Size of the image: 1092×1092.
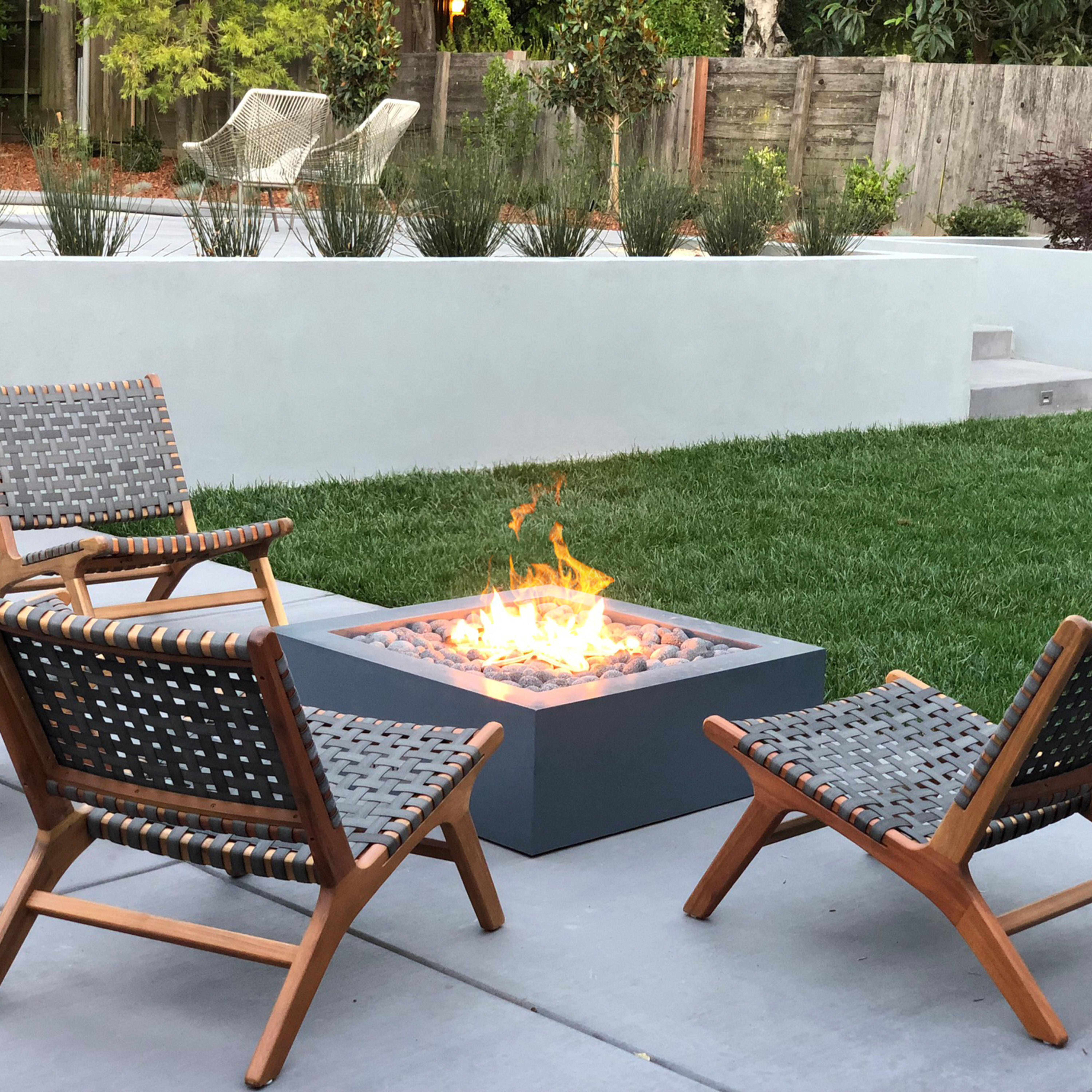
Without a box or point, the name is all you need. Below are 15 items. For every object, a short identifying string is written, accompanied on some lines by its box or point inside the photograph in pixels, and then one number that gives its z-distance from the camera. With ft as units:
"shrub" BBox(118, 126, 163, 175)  58.03
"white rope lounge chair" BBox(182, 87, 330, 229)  41.55
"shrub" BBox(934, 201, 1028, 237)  41.47
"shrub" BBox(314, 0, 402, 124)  51.75
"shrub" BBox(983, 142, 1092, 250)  37.73
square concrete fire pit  10.65
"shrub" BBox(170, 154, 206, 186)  50.88
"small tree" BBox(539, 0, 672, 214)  43.06
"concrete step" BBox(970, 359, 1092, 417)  32.22
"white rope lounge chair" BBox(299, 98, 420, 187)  34.96
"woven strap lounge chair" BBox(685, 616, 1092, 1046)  7.97
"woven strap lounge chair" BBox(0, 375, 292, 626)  14.61
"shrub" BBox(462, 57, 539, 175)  52.11
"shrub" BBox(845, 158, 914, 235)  37.70
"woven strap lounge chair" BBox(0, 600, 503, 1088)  7.31
